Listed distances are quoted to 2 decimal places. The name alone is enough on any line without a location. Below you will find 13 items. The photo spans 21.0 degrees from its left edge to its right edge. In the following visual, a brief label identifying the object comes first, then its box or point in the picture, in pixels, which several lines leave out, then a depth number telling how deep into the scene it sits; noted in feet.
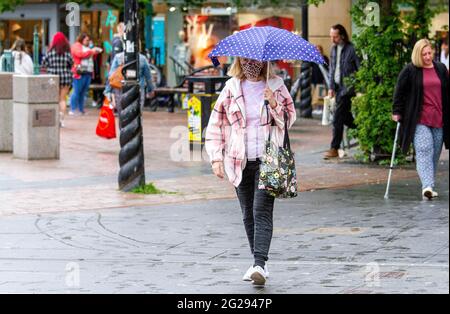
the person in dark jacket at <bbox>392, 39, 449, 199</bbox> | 41.91
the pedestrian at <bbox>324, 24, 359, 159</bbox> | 56.54
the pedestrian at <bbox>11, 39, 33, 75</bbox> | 74.33
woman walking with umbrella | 28.07
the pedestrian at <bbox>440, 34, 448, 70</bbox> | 85.61
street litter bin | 59.82
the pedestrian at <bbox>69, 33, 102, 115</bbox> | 82.79
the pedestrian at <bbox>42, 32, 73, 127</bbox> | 76.48
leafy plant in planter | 53.93
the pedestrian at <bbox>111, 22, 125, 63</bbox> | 76.38
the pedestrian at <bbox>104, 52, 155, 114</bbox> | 62.44
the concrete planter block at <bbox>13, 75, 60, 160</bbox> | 55.21
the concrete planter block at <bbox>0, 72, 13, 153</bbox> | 59.11
